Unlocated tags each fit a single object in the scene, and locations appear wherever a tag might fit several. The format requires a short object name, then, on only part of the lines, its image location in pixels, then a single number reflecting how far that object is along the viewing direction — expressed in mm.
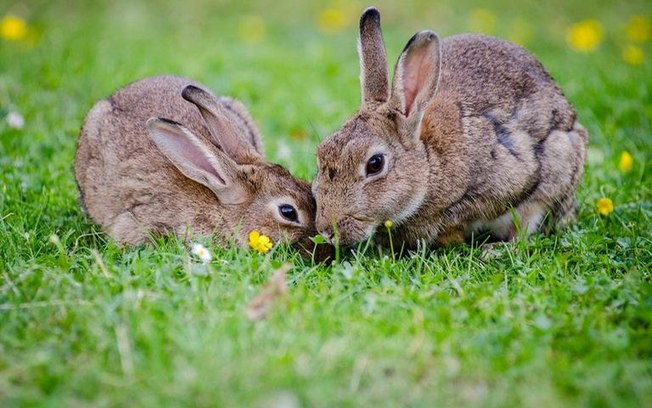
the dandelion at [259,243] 10594
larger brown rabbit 10555
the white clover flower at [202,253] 9797
